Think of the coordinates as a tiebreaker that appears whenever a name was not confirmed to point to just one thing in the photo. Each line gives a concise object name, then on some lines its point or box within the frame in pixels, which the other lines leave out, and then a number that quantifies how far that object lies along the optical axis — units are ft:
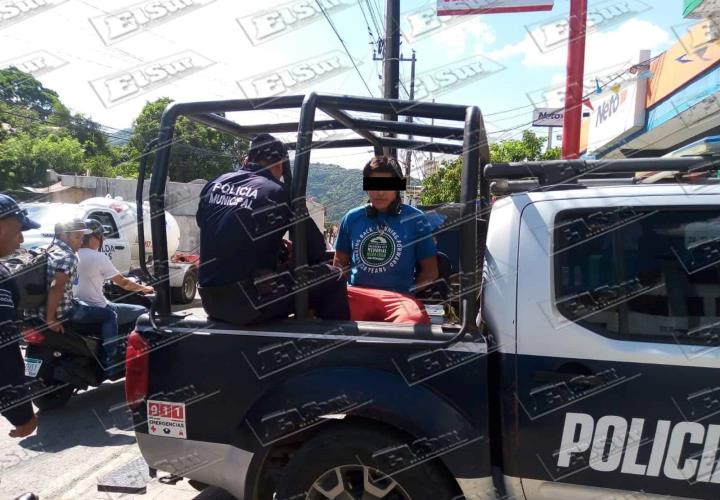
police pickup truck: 6.87
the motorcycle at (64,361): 15.62
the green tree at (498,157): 55.06
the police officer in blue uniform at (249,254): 8.15
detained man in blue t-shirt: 10.85
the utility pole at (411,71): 70.94
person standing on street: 7.67
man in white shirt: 16.57
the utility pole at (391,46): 35.29
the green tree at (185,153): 114.01
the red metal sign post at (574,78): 27.78
